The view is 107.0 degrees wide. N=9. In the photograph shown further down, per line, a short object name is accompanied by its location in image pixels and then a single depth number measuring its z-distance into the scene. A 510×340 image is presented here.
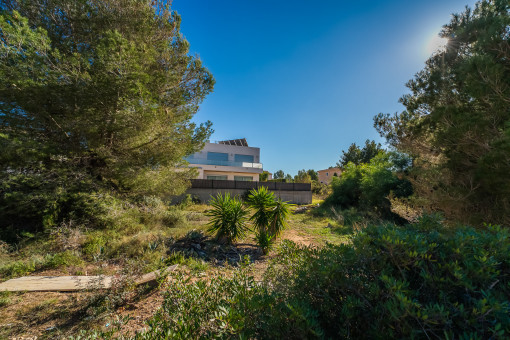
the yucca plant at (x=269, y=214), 5.49
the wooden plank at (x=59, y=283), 2.95
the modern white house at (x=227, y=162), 20.95
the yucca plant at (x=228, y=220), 5.40
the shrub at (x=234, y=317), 1.18
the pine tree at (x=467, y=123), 4.14
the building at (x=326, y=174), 38.81
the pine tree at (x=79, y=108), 4.79
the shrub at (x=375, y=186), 10.26
